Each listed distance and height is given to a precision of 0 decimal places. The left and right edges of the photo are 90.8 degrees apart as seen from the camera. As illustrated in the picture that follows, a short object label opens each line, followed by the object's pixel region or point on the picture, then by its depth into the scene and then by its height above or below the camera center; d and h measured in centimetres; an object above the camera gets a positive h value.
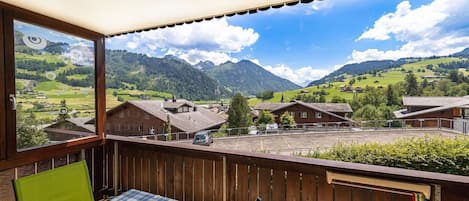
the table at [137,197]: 165 -71
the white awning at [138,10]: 177 +75
